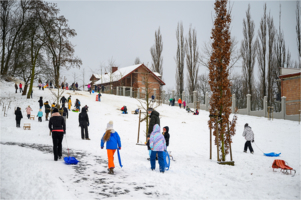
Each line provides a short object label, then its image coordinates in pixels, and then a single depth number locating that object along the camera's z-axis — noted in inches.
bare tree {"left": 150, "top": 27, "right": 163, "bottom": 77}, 1988.2
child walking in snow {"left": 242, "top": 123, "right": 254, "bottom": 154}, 580.4
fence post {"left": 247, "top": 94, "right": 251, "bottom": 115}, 1338.6
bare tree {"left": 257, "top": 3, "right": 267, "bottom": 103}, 1503.4
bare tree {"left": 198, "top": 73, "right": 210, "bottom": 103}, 2666.6
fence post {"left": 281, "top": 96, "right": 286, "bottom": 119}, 1218.8
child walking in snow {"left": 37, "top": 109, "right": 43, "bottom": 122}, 844.0
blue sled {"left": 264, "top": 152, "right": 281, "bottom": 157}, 557.7
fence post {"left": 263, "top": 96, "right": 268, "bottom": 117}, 1289.4
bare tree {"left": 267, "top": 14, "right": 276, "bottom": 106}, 1503.4
